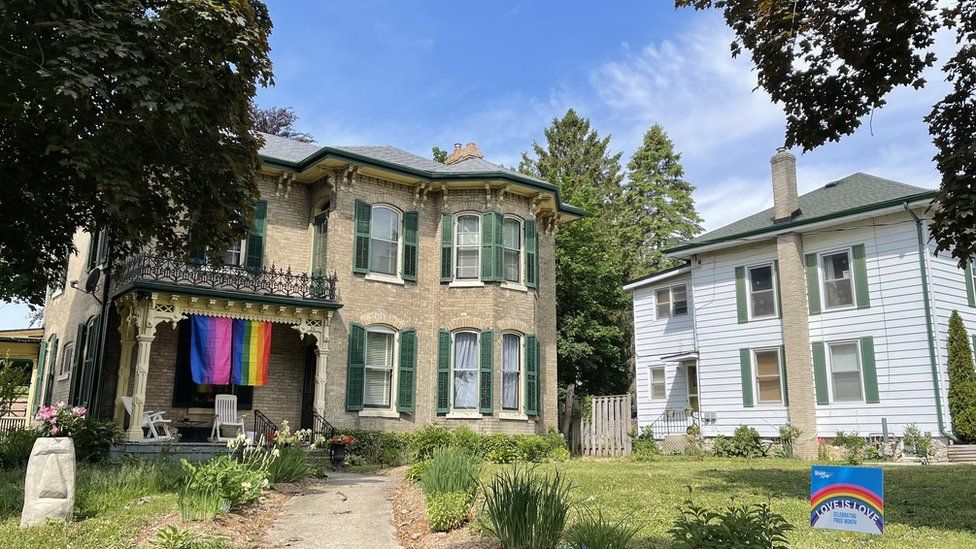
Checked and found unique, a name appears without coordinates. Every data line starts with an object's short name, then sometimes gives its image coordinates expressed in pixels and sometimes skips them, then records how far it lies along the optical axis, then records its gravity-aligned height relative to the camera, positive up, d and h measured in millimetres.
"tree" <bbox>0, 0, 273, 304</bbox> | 10016 +4480
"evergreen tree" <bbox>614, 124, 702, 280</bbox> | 41625 +11842
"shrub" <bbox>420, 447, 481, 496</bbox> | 8680 -848
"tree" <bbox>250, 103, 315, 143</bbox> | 38625 +15266
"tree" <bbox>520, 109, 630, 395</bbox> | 31406 +4641
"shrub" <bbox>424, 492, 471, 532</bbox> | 7984 -1166
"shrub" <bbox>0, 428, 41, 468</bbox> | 12758 -845
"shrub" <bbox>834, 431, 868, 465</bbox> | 19125 -913
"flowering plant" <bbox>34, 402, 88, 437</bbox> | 10332 -284
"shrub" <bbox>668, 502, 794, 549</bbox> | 4863 -836
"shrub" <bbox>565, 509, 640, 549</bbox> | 5613 -1015
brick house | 17469 +2536
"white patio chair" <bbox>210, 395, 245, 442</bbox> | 16625 -260
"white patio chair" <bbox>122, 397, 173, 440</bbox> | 15406 -425
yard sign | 6961 -873
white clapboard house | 19562 +2770
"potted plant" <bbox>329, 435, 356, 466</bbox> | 16953 -1011
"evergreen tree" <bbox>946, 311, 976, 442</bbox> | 18250 +731
